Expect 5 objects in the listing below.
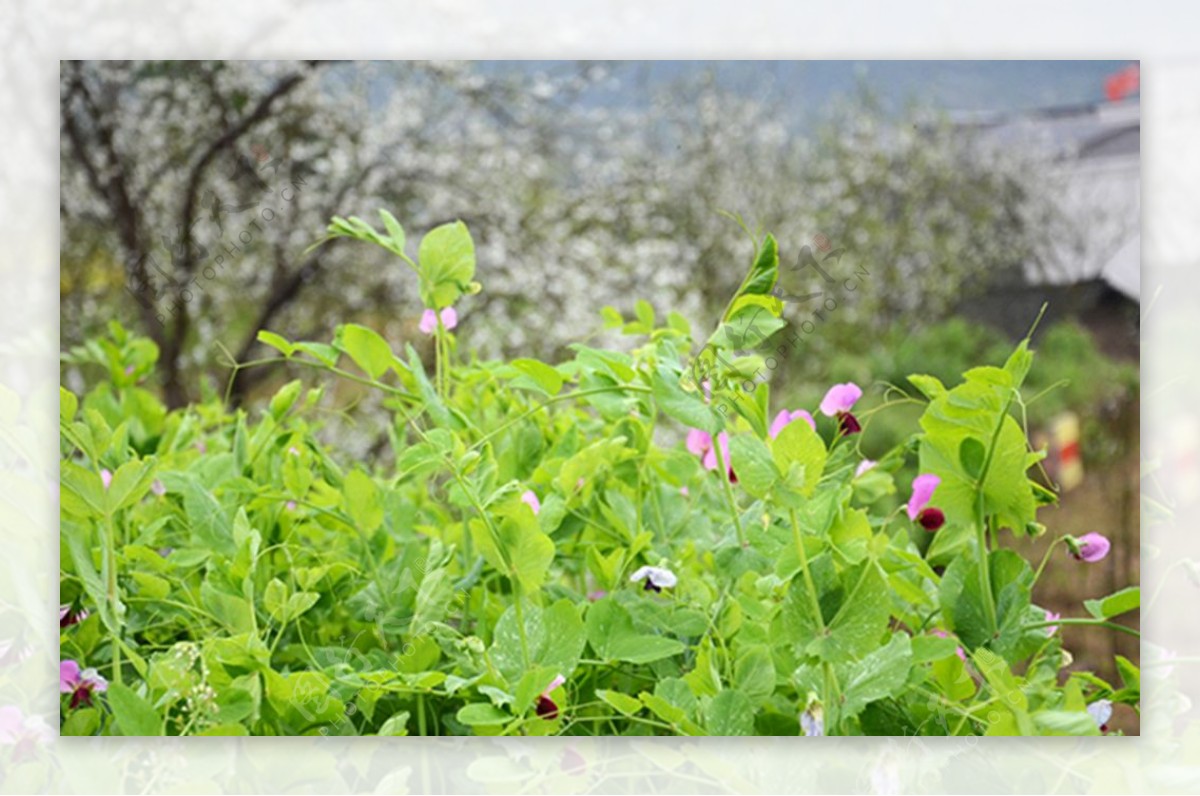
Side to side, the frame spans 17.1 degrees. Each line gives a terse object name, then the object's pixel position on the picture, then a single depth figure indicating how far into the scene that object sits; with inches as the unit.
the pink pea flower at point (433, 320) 80.9
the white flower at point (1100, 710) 78.3
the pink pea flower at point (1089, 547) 77.6
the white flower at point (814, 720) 76.0
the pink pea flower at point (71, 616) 81.1
